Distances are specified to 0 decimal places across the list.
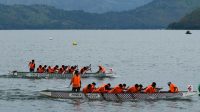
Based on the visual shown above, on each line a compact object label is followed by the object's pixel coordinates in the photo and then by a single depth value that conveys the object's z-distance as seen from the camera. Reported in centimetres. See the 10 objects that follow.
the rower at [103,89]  5634
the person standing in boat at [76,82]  5656
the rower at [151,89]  5631
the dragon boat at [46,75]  7894
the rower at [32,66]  8076
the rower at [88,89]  5602
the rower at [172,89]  5702
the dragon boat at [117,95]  5662
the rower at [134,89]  5606
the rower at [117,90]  5612
